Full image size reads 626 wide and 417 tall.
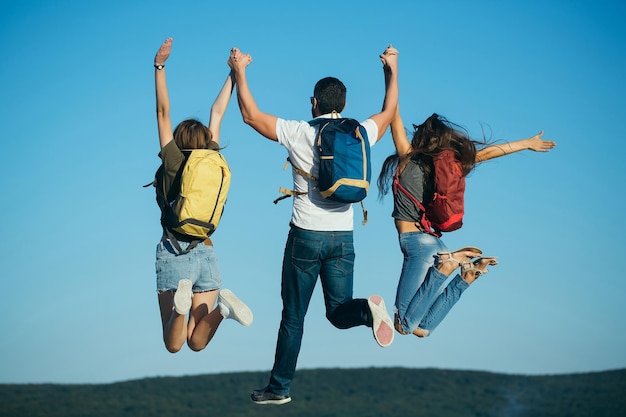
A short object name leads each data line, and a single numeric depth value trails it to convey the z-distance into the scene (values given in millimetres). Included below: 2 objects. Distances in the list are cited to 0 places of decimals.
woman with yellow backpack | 12664
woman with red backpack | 13344
